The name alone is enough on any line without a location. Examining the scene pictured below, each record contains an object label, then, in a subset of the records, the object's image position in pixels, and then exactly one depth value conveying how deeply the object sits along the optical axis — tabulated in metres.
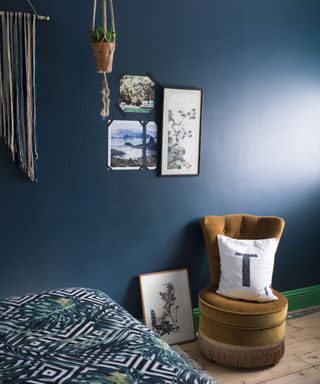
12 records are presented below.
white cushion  2.81
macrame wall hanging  2.39
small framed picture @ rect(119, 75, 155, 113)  2.80
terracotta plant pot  2.37
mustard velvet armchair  2.67
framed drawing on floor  3.02
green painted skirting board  3.67
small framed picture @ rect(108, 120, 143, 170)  2.79
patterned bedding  1.48
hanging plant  2.37
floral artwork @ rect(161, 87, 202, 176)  2.95
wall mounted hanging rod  2.44
